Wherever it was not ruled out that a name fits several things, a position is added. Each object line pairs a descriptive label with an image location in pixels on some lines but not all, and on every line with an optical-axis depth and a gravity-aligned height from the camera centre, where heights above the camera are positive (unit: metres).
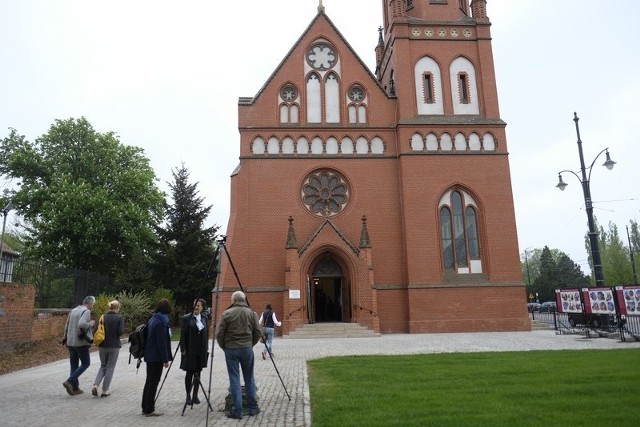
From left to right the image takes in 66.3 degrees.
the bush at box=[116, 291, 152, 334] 22.87 +0.21
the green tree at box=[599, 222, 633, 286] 45.56 +3.24
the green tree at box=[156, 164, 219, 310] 33.62 +4.76
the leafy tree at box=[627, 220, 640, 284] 78.57 +10.16
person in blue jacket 7.28 -0.59
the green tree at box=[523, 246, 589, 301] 64.62 +3.30
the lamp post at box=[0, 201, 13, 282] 15.98 +1.67
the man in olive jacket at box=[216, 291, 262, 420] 7.22 -0.50
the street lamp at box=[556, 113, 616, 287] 16.98 +3.58
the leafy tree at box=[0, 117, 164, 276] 29.31 +7.49
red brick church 23.72 +5.96
